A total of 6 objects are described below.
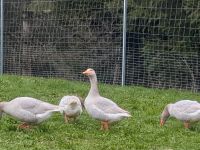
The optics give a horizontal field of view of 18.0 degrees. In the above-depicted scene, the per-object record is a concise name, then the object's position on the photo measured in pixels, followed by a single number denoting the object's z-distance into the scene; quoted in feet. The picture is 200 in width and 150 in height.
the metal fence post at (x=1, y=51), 53.78
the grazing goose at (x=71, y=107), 29.07
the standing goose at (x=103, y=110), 27.58
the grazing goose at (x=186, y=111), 28.19
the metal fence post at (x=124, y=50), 48.78
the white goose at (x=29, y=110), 26.71
